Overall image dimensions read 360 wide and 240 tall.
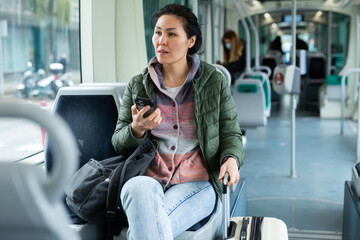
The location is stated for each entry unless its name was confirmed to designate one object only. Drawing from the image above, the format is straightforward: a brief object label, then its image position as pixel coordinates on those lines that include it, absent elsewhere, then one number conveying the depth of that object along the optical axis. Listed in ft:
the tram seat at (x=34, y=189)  2.64
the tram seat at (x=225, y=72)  8.62
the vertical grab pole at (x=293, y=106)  14.10
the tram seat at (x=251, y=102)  18.17
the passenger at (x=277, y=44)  34.17
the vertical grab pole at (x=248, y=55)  22.09
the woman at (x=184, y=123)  6.22
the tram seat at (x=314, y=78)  35.37
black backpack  6.11
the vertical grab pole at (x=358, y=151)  17.07
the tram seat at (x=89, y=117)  7.41
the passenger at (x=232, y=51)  20.53
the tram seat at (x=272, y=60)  36.45
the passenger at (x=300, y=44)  31.02
